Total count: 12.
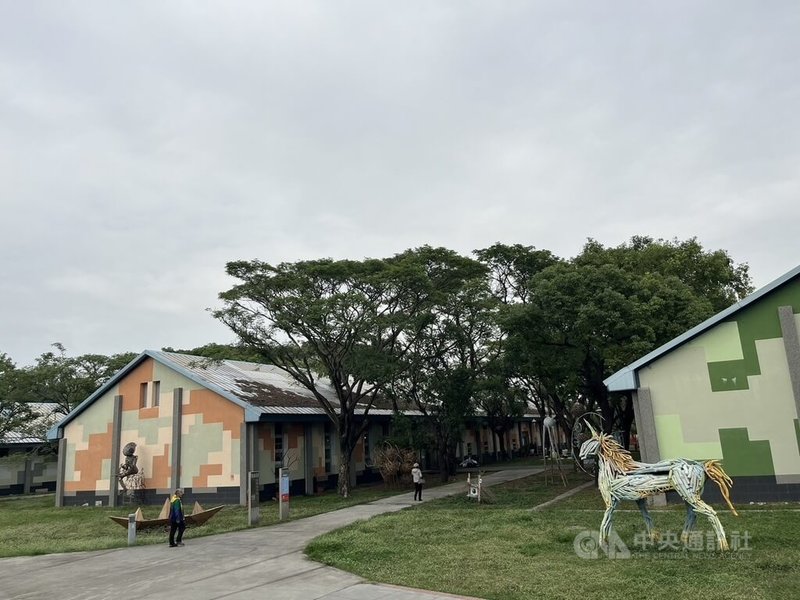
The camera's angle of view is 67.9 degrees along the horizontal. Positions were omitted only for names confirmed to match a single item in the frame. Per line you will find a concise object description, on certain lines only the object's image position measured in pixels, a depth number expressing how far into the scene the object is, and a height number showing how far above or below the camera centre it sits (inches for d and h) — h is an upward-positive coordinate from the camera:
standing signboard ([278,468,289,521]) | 808.3 -75.9
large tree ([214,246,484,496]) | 1011.3 +212.9
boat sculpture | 715.4 -89.8
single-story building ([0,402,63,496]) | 1539.1 -23.1
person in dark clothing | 625.0 -77.6
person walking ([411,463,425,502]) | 941.8 -79.0
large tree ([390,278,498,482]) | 1200.2 +137.6
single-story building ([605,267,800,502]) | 689.6 +22.3
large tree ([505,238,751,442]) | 887.1 +149.4
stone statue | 1083.3 -33.3
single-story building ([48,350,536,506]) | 1030.4 +17.1
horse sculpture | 464.4 -50.0
